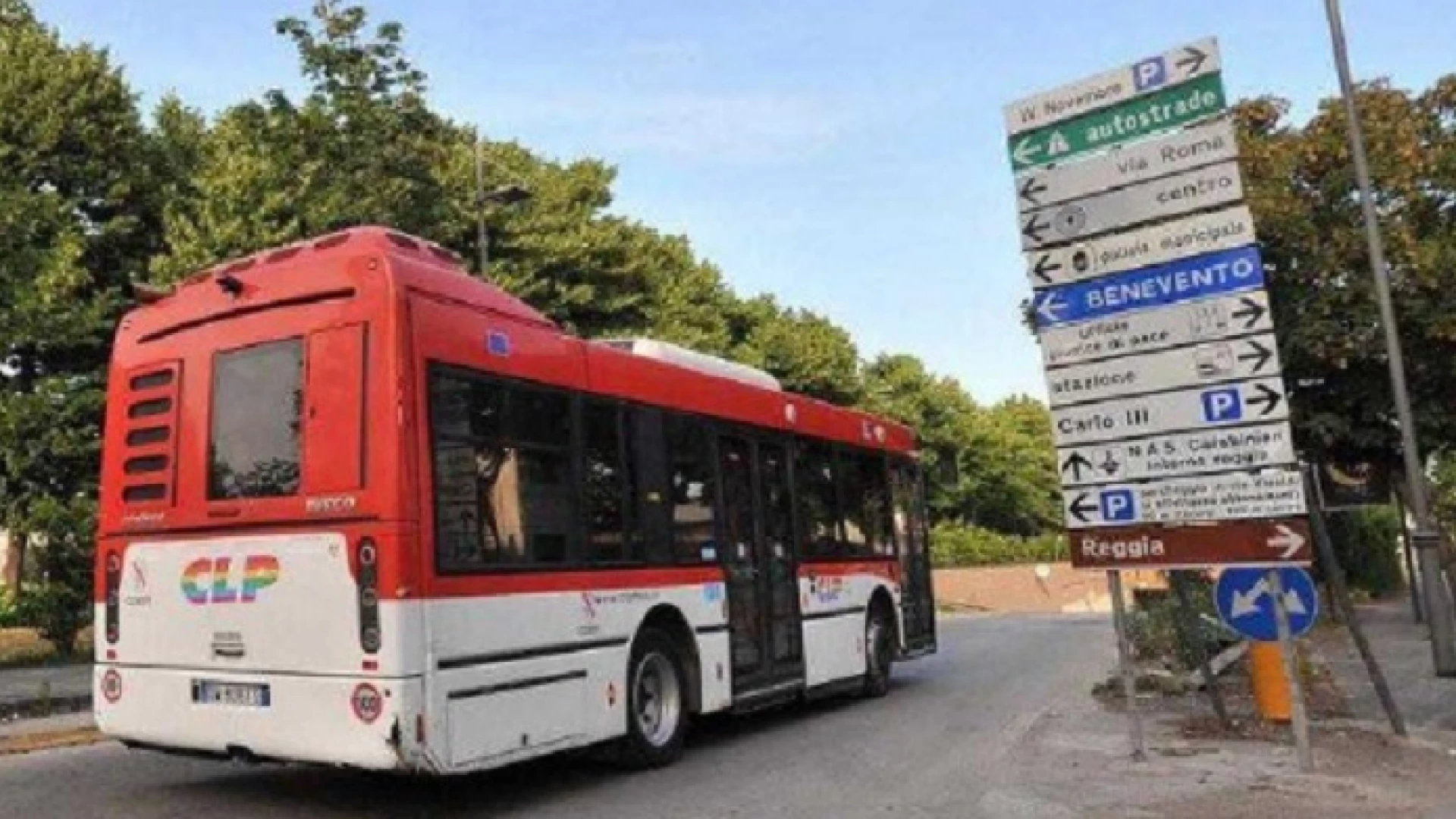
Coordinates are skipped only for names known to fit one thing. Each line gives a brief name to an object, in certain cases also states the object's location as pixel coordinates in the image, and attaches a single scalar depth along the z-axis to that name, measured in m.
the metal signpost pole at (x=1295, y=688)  8.92
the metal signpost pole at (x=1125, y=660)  9.71
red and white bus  7.46
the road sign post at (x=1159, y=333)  9.41
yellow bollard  11.38
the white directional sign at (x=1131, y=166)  9.69
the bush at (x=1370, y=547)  32.09
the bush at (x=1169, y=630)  14.73
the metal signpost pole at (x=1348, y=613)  10.09
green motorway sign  9.70
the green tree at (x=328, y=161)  21.30
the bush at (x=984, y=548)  49.53
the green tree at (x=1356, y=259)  19.92
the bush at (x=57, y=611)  21.86
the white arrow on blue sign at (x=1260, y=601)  9.32
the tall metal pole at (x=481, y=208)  23.83
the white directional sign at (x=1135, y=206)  9.66
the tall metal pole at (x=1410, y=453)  11.84
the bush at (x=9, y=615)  22.97
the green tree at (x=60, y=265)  22.30
